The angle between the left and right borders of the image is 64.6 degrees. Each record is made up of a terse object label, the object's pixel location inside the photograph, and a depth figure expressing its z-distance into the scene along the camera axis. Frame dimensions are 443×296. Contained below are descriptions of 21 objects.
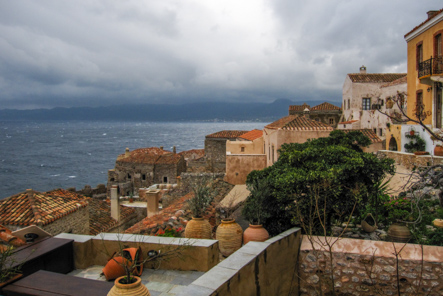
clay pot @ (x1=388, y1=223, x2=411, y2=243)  8.40
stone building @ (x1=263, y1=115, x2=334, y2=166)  20.36
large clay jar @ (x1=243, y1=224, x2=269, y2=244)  8.43
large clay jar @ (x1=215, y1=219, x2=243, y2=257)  8.48
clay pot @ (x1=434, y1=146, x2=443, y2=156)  16.77
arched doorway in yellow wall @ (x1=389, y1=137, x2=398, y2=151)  25.59
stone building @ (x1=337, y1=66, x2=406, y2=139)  39.59
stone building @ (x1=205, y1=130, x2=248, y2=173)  39.84
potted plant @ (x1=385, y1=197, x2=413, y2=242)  8.45
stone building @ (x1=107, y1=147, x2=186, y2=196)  51.19
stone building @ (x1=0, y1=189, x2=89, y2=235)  15.37
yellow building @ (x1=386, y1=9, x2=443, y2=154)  20.34
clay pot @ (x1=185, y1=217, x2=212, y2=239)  8.91
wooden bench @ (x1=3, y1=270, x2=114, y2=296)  5.31
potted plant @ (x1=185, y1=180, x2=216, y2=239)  8.92
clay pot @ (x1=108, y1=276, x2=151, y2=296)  4.89
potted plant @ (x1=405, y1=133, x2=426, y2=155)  21.36
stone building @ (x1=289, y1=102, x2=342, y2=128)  49.16
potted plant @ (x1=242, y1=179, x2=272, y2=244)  8.48
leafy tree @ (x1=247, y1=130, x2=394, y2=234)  8.90
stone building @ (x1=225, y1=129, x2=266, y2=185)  21.92
